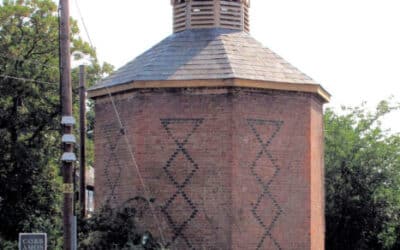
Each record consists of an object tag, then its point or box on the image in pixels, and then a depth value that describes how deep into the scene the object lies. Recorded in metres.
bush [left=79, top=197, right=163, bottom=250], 22.20
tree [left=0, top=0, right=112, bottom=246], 30.81
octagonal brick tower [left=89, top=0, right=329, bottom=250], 22.69
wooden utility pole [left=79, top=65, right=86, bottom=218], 24.12
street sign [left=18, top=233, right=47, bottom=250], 17.27
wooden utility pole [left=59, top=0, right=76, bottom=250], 17.56
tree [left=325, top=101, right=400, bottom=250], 32.88
